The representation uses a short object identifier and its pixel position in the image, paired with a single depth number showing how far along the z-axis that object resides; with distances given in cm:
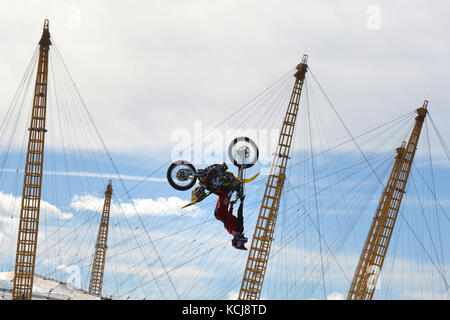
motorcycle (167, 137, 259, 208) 3753
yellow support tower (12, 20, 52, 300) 6016
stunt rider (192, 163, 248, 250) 3806
